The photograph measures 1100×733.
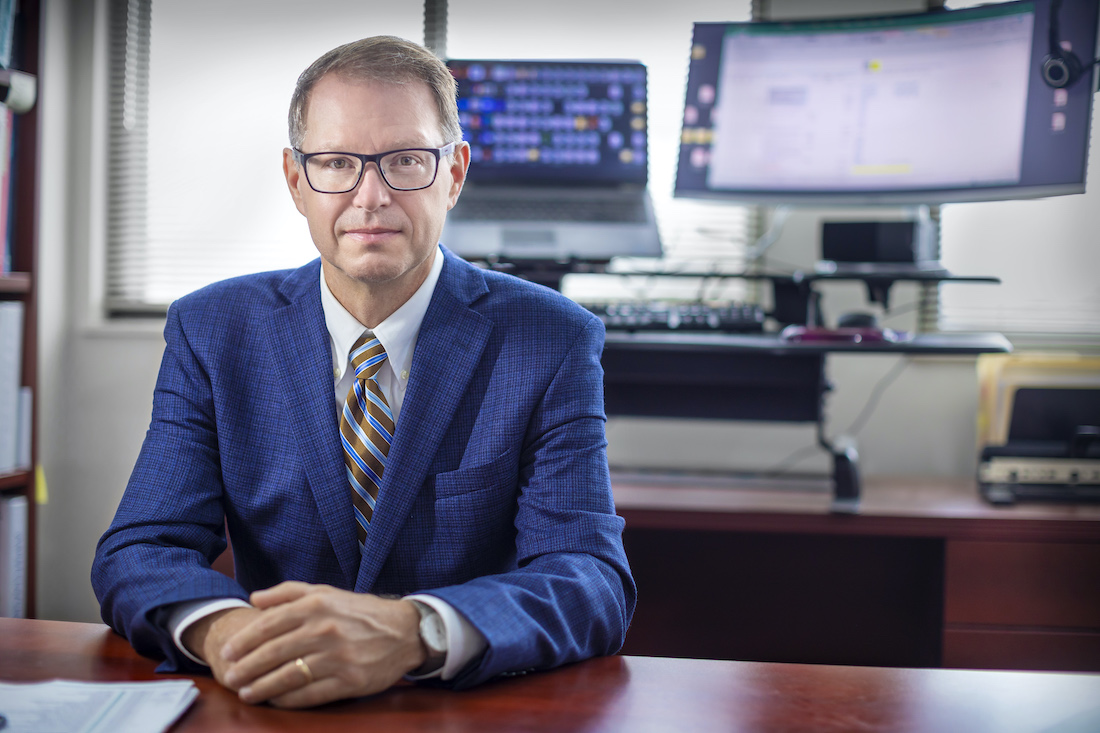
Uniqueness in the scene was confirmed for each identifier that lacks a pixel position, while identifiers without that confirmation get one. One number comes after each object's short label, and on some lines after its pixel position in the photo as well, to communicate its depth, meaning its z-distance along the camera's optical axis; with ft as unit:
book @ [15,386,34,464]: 6.40
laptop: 6.00
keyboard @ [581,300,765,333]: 5.57
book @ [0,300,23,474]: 6.23
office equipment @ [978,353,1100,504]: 5.52
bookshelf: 6.39
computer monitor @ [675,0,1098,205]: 5.22
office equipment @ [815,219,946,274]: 5.73
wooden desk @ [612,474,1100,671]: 5.06
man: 3.21
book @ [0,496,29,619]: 6.27
